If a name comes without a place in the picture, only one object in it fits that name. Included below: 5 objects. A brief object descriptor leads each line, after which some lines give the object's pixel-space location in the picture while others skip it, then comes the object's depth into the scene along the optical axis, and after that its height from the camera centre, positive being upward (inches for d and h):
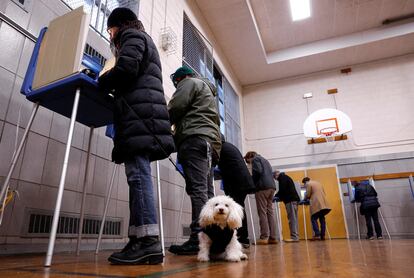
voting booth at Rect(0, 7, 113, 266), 58.4 +30.8
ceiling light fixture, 236.1 +173.0
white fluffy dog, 64.2 +0.1
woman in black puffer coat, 51.9 +18.3
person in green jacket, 72.7 +23.1
